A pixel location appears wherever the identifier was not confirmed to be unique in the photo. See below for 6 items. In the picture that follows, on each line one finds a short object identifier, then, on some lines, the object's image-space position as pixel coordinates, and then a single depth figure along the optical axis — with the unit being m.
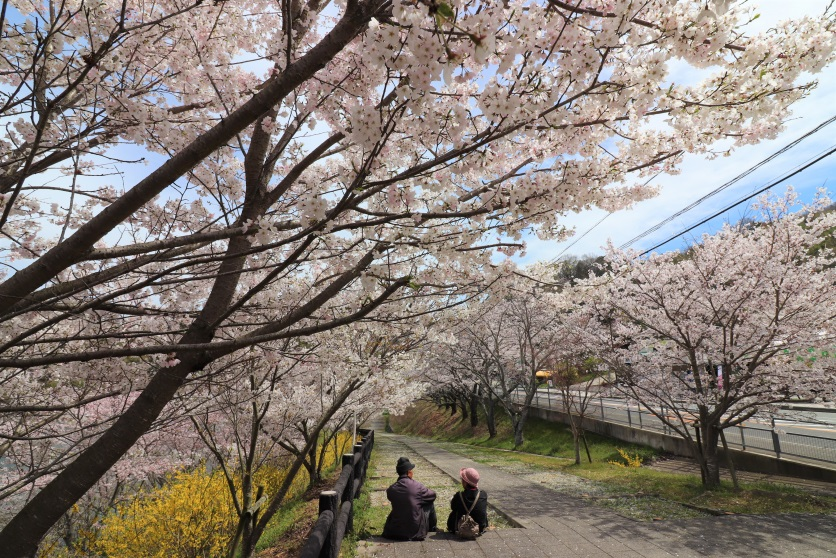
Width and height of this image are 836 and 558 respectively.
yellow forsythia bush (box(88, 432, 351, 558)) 6.73
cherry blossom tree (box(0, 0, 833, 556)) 2.01
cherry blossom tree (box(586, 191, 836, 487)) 8.24
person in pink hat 5.65
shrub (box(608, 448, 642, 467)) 13.03
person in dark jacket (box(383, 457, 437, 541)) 5.46
